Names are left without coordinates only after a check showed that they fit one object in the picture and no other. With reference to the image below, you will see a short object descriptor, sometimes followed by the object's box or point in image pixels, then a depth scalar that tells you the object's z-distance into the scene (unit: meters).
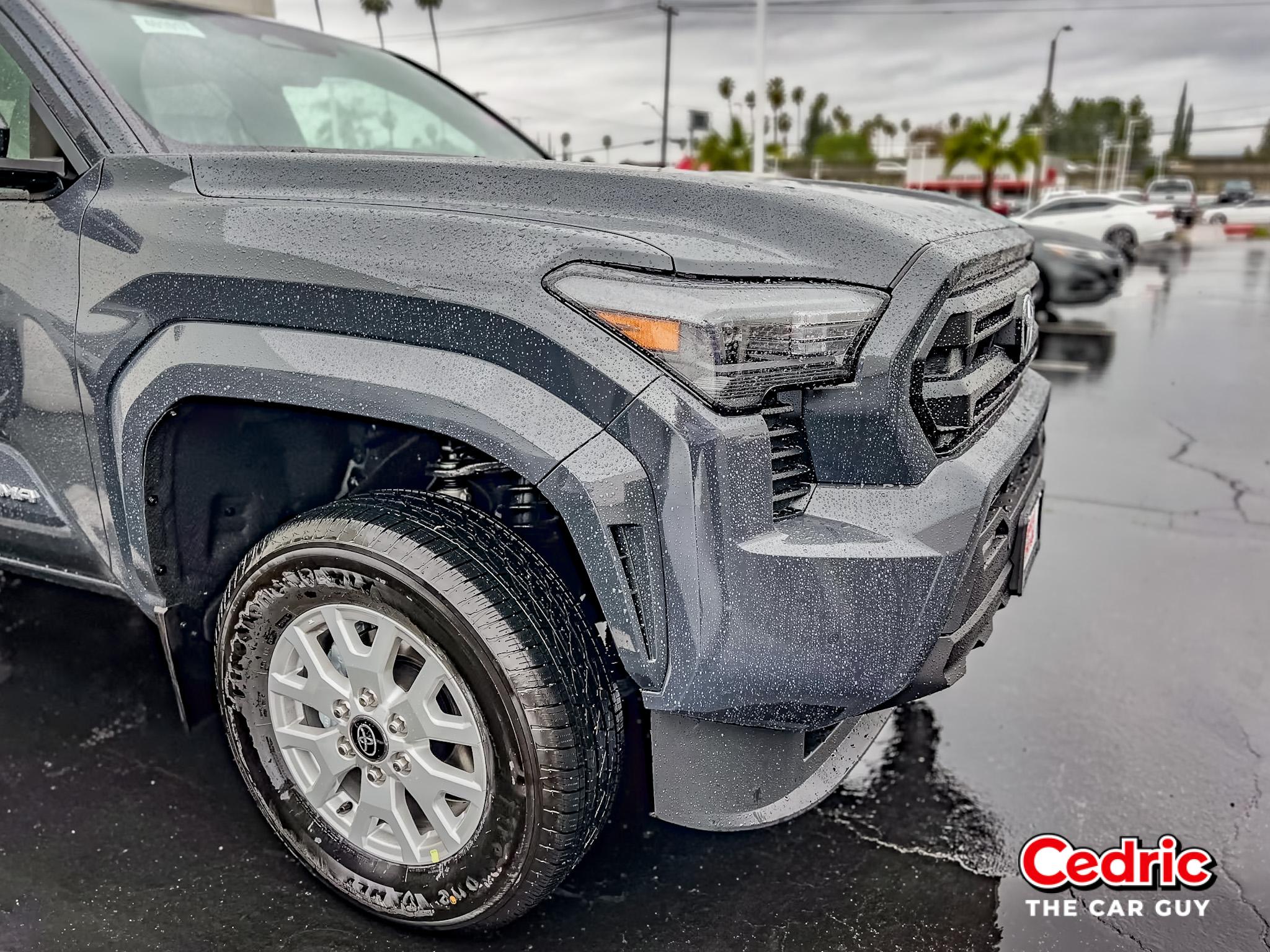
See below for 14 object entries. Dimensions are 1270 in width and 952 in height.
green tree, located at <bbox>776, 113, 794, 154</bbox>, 115.29
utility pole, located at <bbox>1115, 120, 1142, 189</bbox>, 70.88
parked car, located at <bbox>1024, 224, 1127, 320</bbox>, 10.30
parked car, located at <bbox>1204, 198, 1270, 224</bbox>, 34.47
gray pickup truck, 1.64
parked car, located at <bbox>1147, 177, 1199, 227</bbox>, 34.34
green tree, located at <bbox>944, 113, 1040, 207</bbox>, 46.44
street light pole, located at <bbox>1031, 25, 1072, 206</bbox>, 42.94
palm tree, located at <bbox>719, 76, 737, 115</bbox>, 113.02
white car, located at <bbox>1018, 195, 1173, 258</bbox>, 21.25
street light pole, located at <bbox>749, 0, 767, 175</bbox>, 15.91
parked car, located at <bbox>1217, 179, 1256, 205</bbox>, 46.42
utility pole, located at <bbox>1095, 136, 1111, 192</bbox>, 67.96
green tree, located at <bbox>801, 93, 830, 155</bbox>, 140.38
